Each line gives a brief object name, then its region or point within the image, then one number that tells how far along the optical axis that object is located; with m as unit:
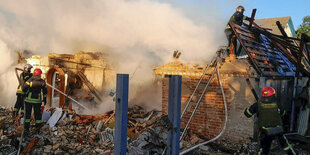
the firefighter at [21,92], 6.50
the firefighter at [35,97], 5.72
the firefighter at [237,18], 6.69
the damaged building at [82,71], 11.14
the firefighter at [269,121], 4.31
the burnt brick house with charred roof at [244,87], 5.19
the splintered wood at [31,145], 4.91
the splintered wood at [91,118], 6.77
